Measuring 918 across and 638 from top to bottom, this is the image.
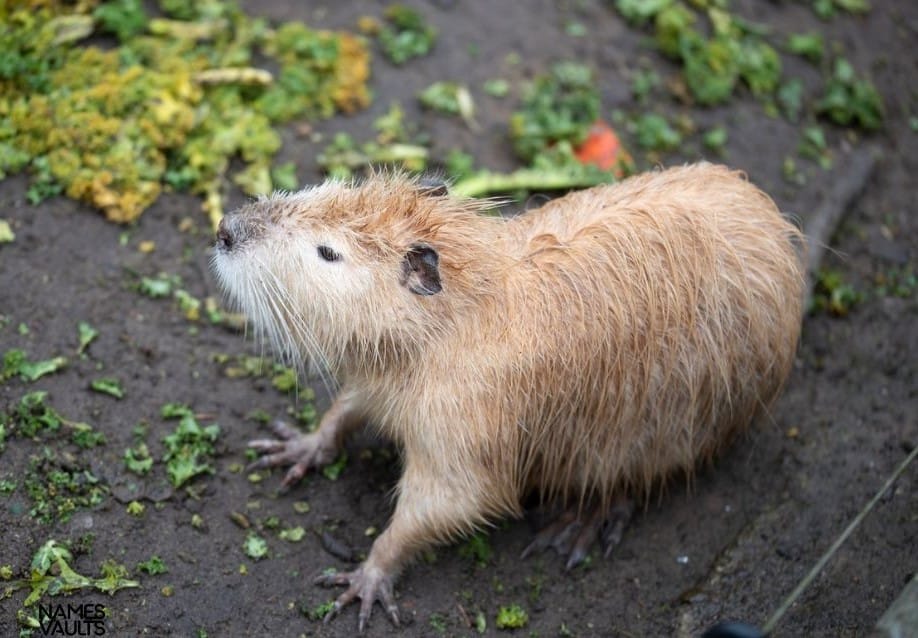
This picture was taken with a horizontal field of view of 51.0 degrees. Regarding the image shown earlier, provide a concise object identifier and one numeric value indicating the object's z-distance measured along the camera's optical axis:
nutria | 3.34
